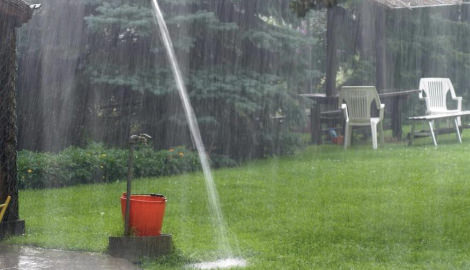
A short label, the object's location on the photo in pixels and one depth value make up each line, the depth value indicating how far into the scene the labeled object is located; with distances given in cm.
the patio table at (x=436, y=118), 1431
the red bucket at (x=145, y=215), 622
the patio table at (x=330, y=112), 1631
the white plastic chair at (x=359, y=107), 1431
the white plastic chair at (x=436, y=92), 1582
